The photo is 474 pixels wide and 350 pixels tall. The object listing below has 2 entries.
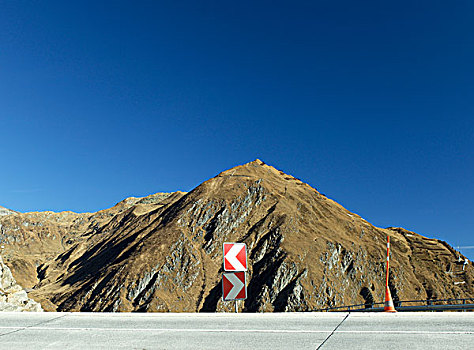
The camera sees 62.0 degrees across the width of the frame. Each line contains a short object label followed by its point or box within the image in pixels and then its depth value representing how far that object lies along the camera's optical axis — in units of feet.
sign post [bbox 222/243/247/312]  36.73
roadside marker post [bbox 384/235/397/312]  40.87
